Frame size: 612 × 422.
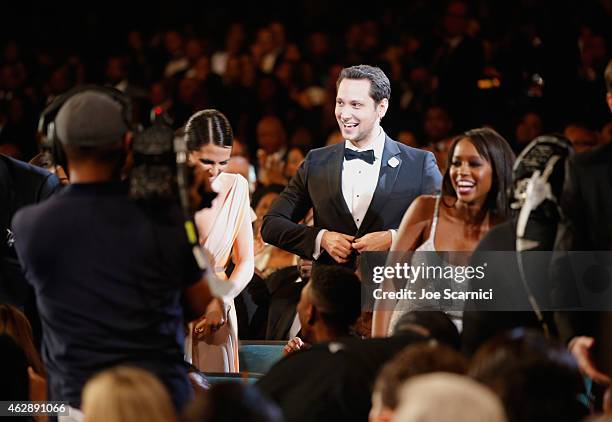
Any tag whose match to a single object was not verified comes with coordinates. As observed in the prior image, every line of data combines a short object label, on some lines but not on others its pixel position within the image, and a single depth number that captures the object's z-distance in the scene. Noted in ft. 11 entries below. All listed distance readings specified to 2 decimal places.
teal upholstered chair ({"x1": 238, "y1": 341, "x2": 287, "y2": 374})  36.78
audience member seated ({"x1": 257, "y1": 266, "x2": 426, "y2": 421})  21.50
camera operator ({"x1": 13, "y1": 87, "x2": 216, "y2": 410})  21.13
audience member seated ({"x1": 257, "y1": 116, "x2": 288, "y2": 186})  60.39
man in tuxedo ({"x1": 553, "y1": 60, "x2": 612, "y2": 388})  23.30
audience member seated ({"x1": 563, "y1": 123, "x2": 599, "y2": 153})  47.67
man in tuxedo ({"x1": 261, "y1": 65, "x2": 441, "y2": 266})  33.88
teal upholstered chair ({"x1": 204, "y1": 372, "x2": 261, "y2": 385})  30.68
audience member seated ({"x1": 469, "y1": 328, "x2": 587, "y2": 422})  18.93
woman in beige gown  33.17
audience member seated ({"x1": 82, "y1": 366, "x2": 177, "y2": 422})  17.94
